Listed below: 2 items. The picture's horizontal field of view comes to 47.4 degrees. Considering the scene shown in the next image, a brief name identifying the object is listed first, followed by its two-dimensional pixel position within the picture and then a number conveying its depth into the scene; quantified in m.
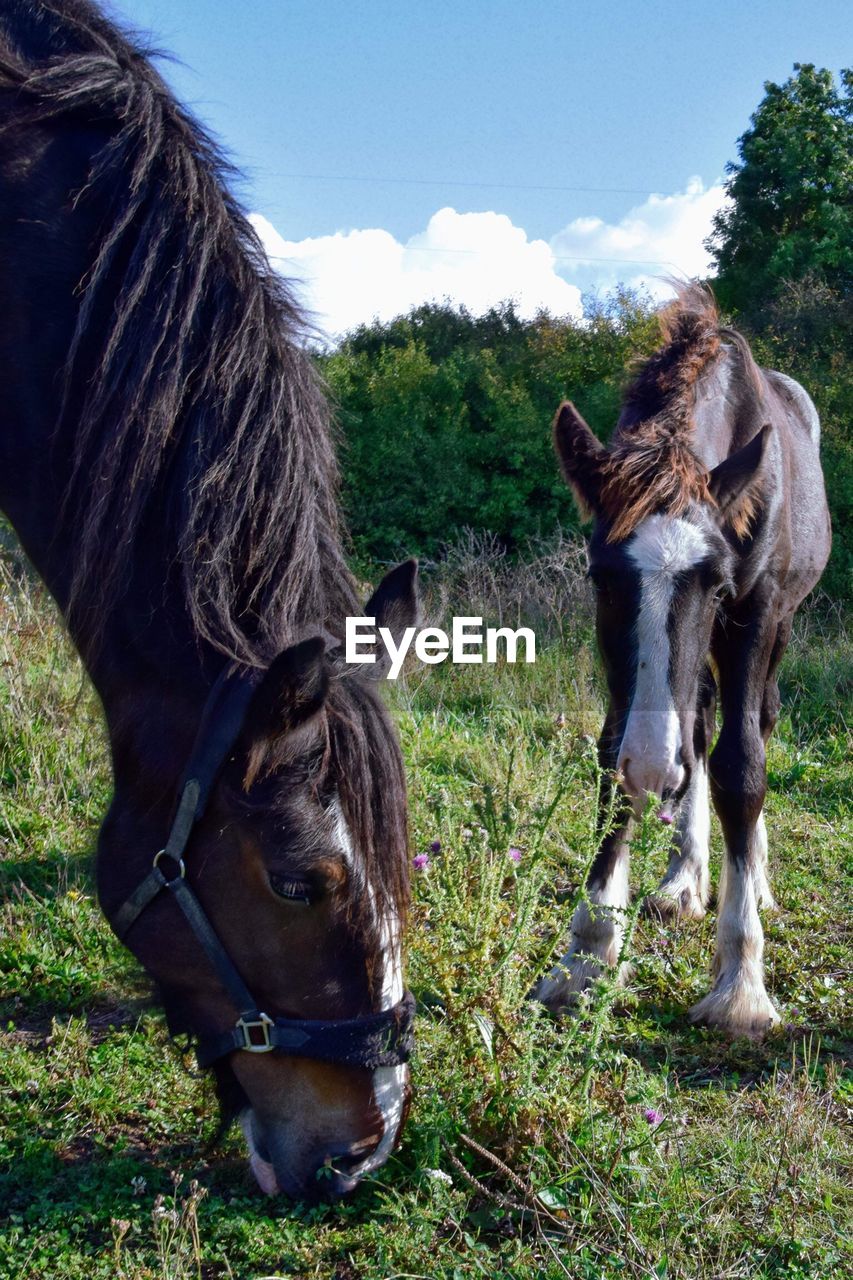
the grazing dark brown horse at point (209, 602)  2.00
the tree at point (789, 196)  20.98
